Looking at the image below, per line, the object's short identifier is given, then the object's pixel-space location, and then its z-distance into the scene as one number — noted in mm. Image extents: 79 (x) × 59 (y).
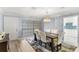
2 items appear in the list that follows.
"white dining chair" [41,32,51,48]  2038
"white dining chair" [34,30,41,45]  1977
